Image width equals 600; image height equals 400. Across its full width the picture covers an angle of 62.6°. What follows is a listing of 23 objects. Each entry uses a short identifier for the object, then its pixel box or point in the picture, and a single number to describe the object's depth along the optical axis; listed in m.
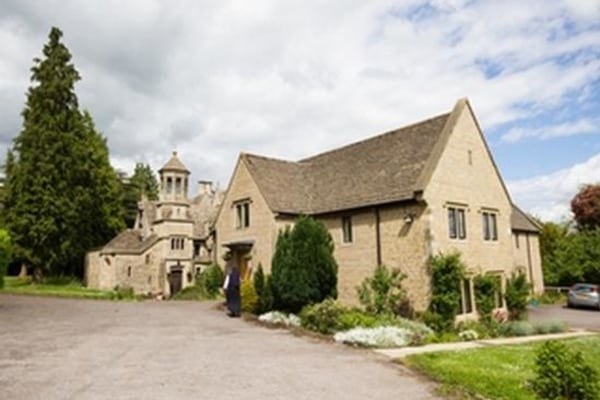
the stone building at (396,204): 21.84
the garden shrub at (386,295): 21.38
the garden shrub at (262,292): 22.52
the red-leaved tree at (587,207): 46.19
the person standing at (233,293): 21.47
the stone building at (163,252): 43.00
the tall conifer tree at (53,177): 42.50
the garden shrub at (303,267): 21.08
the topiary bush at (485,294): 21.95
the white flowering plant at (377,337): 14.58
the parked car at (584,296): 30.50
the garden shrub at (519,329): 19.28
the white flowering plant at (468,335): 17.28
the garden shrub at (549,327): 19.75
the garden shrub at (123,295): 31.74
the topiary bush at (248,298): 23.55
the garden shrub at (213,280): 30.69
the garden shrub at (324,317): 17.56
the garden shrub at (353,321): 17.22
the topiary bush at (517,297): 23.52
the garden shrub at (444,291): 19.91
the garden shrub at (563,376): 8.55
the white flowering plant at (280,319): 19.38
